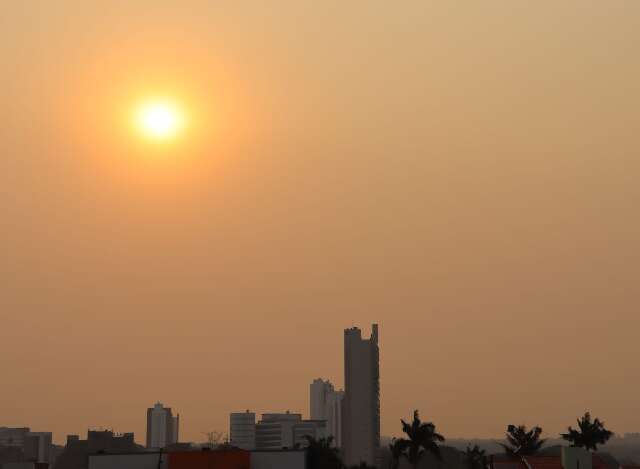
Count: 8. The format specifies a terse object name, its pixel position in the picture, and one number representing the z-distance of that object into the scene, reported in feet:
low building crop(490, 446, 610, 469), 351.87
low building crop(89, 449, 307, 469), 364.79
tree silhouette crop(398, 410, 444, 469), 531.09
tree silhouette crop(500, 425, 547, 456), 533.96
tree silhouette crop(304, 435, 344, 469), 575.79
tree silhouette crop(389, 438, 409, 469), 522.06
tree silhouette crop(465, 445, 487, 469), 598.75
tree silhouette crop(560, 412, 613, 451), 529.86
